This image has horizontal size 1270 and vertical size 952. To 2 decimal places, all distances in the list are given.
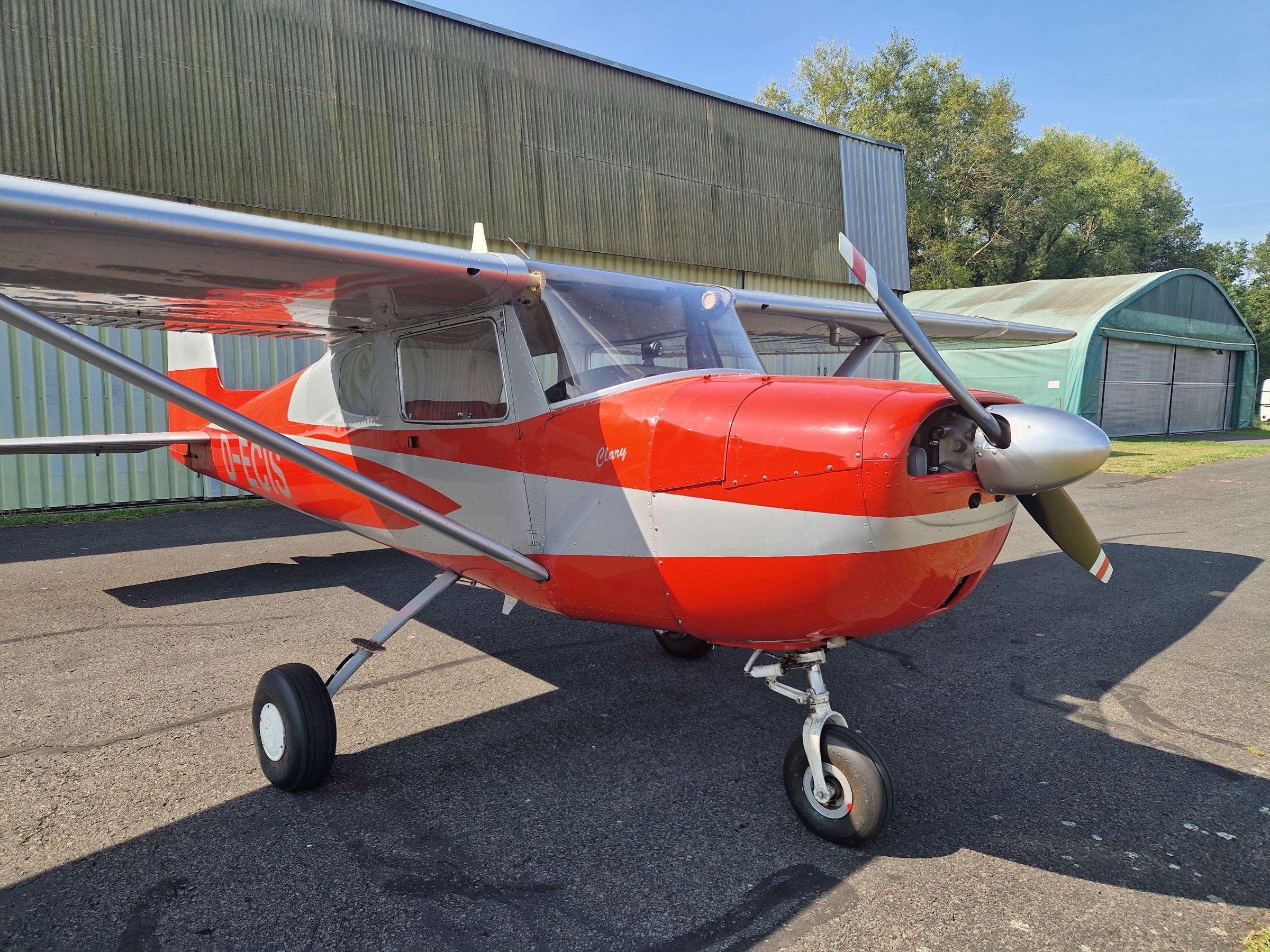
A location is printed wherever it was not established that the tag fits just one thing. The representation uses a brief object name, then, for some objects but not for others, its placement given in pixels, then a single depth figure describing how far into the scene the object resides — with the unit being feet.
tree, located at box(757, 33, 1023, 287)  119.85
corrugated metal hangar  29.71
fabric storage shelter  66.54
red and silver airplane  7.75
